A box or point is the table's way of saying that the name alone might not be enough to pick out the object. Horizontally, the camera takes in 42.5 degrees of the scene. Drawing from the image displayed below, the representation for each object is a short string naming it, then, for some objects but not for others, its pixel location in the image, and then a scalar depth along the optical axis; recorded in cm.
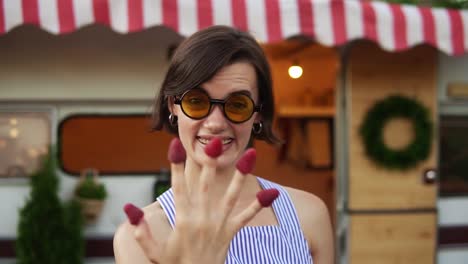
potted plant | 504
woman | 117
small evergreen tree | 483
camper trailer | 470
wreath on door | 538
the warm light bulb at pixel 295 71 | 771
